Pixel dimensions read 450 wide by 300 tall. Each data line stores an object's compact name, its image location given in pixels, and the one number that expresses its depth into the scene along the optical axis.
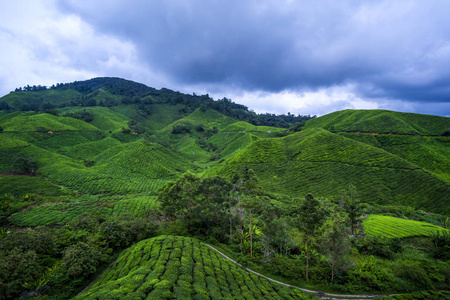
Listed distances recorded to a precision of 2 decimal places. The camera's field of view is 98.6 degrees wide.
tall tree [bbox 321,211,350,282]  23.59
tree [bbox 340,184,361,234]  37.34
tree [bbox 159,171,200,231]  36.75
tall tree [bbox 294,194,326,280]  23.72
